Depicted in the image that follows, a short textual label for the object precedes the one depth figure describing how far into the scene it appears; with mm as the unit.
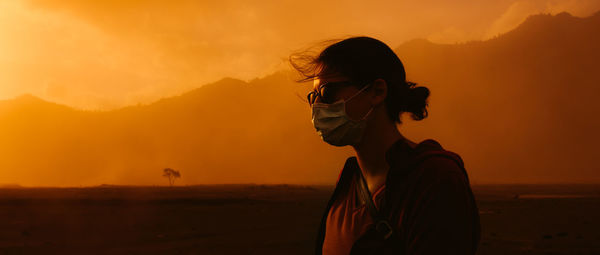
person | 1504
